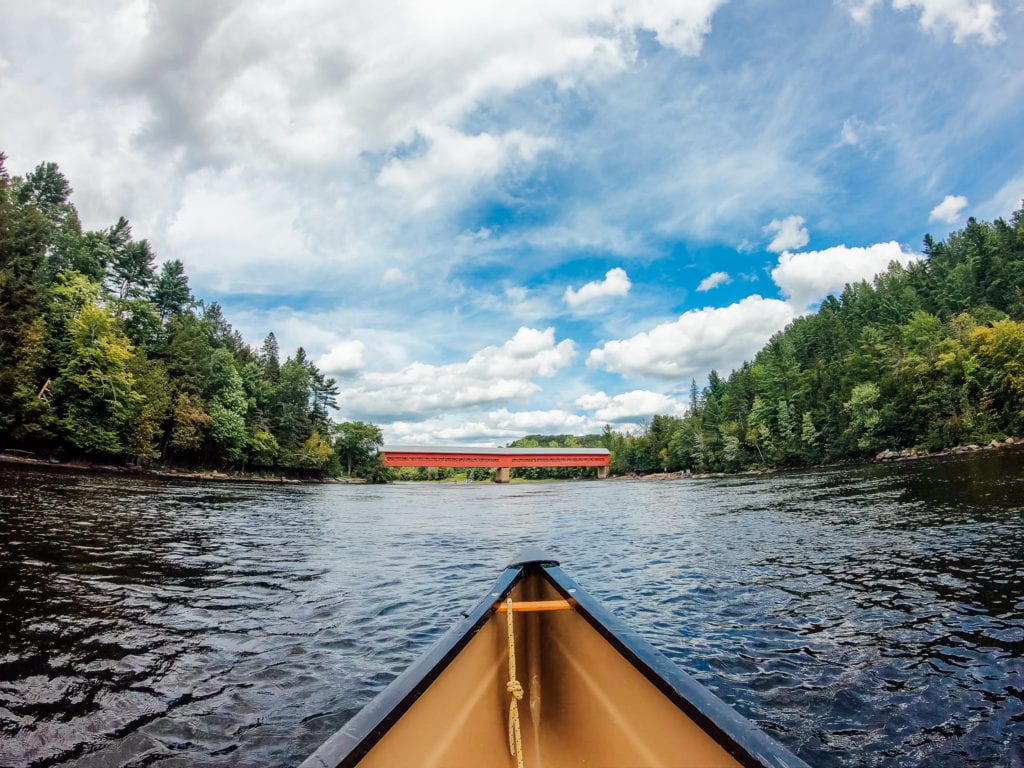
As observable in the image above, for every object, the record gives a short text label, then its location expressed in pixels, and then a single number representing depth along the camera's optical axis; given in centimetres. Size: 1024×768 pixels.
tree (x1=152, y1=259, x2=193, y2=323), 6856
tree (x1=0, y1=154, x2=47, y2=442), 3359
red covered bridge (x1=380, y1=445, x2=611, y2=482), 7494
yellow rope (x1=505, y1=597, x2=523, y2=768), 298
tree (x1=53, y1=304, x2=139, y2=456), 3806
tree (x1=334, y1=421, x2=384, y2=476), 9769
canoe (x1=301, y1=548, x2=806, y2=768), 212
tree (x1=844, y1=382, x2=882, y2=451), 5738
